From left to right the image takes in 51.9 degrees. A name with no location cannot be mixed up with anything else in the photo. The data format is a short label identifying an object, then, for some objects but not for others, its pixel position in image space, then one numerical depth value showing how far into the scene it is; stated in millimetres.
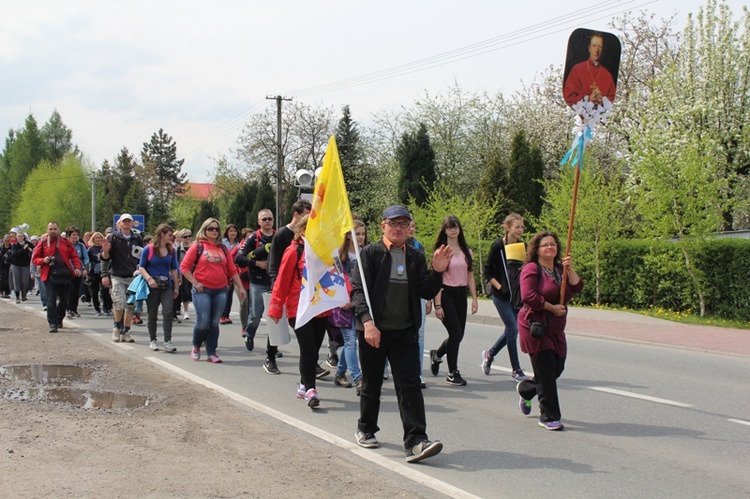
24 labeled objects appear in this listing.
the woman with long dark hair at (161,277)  11062
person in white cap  12203
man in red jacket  12930
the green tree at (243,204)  52344
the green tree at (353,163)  48188
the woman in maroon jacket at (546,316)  6492
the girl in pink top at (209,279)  9922
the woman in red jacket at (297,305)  7445
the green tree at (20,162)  93062
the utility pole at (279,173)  38941
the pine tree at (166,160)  100875
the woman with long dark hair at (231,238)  14344
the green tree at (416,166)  36125
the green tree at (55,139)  94875
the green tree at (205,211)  59300
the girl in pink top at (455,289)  8406
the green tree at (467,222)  25172
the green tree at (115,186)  80625
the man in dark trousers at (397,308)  5633
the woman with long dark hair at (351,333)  7988
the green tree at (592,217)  19906
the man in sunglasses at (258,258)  10508
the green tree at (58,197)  79750
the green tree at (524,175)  30688
